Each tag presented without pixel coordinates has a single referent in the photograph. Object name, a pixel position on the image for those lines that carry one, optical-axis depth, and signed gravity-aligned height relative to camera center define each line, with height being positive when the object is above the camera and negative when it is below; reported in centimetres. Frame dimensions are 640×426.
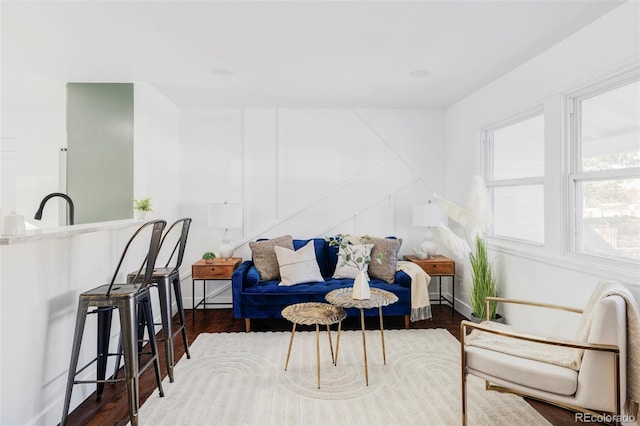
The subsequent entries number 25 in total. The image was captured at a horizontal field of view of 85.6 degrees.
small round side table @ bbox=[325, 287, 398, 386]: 260 -67
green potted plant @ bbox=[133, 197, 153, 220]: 328 +6
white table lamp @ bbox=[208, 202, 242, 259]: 405 -1
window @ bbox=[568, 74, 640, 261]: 225 +32
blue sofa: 360 -85
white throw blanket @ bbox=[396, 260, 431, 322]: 366 -88
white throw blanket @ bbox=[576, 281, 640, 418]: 167 -68
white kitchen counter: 169 -10
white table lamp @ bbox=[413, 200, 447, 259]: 414 -7
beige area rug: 214 -125
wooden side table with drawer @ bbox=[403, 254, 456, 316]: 405 -62
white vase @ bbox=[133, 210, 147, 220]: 331 +1
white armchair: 167 -81
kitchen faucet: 242 +5
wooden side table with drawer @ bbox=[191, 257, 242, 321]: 389 -64
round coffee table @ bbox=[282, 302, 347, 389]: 253 -77
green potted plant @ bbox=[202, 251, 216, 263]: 406 -50
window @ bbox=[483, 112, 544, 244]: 312 +38
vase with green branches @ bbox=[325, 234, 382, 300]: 270 -48
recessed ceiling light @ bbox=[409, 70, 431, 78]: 327 +136
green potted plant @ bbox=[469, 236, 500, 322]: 335 -68
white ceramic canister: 175 -5
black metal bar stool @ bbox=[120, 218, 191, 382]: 260 -65
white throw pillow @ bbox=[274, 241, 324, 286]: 377 -58
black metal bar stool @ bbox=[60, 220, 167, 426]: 200 -61
